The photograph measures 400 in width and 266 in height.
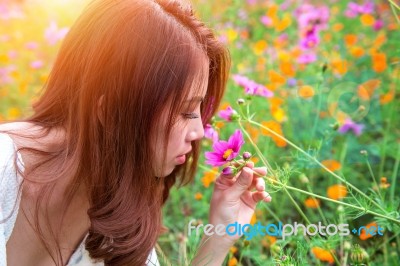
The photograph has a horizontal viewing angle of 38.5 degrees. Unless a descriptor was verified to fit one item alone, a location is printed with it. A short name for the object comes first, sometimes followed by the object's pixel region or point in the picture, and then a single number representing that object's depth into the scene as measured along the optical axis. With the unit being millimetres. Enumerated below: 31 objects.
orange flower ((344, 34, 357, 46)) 2322
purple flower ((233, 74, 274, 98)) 1288
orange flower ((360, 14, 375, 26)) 2352
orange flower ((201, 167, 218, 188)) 1527
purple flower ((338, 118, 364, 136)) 1830
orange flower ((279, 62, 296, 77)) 2100
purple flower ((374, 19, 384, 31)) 2466
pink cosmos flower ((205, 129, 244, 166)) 1046
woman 1010
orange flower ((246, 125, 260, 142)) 1783
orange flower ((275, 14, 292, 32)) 2438
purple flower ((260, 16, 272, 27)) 2556
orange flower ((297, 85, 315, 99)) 1876
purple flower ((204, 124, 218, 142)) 1226
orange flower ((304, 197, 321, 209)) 1550
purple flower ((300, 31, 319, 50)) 1875
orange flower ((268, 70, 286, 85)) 1996
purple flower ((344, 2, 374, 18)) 2371
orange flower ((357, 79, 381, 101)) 2094
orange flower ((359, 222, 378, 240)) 1311
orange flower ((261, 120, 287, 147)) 1613
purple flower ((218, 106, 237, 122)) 1147
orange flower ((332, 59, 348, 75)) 2033
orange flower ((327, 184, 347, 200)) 1490
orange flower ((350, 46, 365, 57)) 2236
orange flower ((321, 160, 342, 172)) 1663
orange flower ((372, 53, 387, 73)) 2075
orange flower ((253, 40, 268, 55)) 2338
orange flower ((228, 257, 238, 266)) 1236
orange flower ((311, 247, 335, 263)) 1244
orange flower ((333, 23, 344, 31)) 2492
